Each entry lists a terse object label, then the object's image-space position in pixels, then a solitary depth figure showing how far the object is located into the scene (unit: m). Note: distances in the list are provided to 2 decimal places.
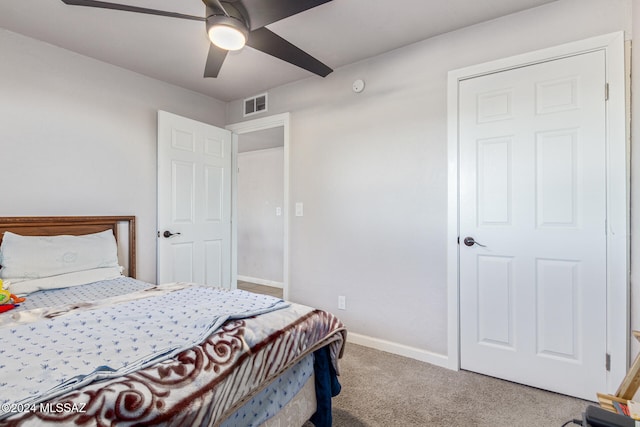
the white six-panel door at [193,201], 2.91
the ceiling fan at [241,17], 1.39
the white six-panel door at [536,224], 1.82
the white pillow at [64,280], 1.92
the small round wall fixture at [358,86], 2.64
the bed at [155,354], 0.80
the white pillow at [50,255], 2.00
